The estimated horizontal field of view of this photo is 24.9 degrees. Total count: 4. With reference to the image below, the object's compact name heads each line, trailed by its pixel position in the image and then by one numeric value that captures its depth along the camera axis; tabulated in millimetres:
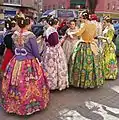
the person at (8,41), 4896
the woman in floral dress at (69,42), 5574
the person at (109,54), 6297
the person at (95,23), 5422
